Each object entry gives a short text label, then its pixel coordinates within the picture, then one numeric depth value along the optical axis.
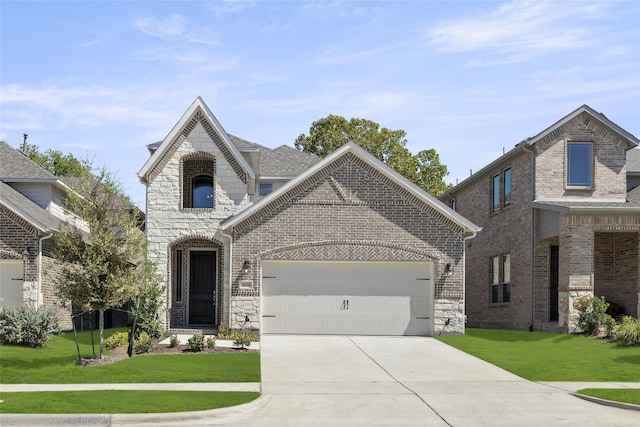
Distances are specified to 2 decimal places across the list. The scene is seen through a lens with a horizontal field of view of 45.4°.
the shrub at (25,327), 21.20
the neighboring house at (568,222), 24.64
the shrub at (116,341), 21.72
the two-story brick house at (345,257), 24.61
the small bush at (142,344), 20.90
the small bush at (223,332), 23.86
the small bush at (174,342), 21.66
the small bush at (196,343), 20.97
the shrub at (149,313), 22.47
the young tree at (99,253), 18.70
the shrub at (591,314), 23.82
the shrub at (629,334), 21.42
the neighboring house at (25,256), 25.27
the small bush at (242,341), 21.45
